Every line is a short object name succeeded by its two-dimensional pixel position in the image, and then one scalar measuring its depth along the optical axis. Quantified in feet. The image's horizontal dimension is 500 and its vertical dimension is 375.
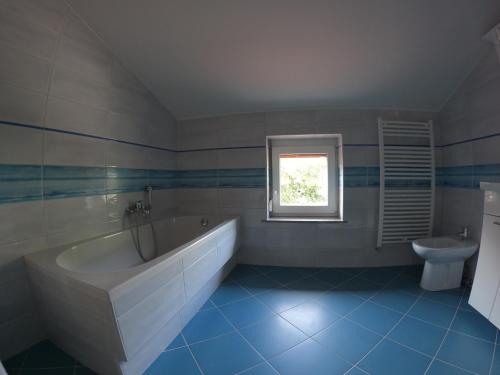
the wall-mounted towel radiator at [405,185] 6.51
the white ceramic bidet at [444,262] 5.24
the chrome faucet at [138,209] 5.71
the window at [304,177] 7.27
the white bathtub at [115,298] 2.72
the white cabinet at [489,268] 4.08
